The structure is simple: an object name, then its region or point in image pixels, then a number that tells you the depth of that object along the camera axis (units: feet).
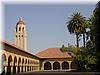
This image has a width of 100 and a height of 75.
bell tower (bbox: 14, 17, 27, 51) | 128.37
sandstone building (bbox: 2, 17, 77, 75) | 57.04
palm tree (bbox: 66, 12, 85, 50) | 79.00
